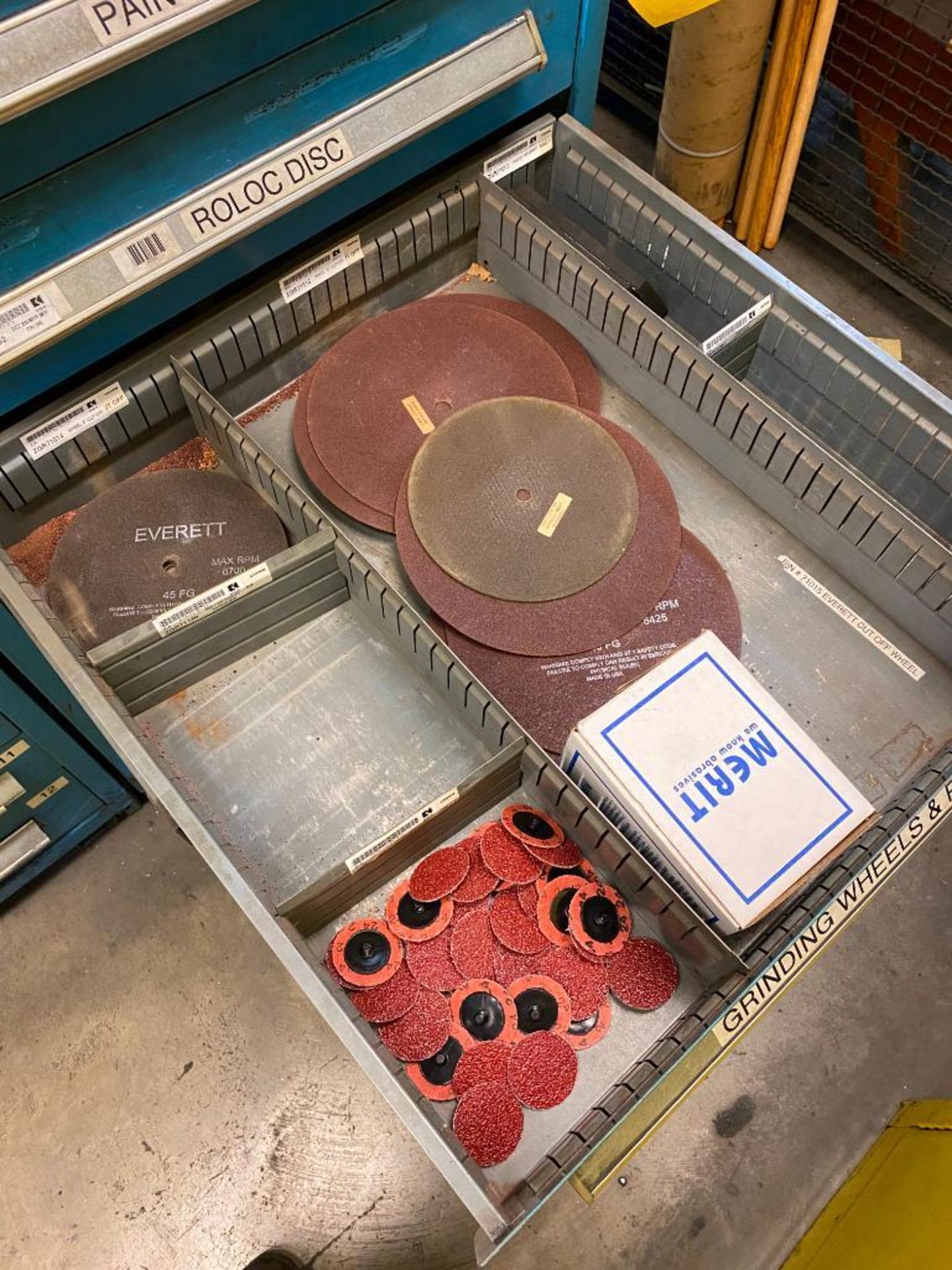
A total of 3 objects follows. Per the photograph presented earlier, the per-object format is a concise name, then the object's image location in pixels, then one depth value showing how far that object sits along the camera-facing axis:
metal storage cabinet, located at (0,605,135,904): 1.56
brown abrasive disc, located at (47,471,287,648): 1.45
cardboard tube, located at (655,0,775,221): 2.27
